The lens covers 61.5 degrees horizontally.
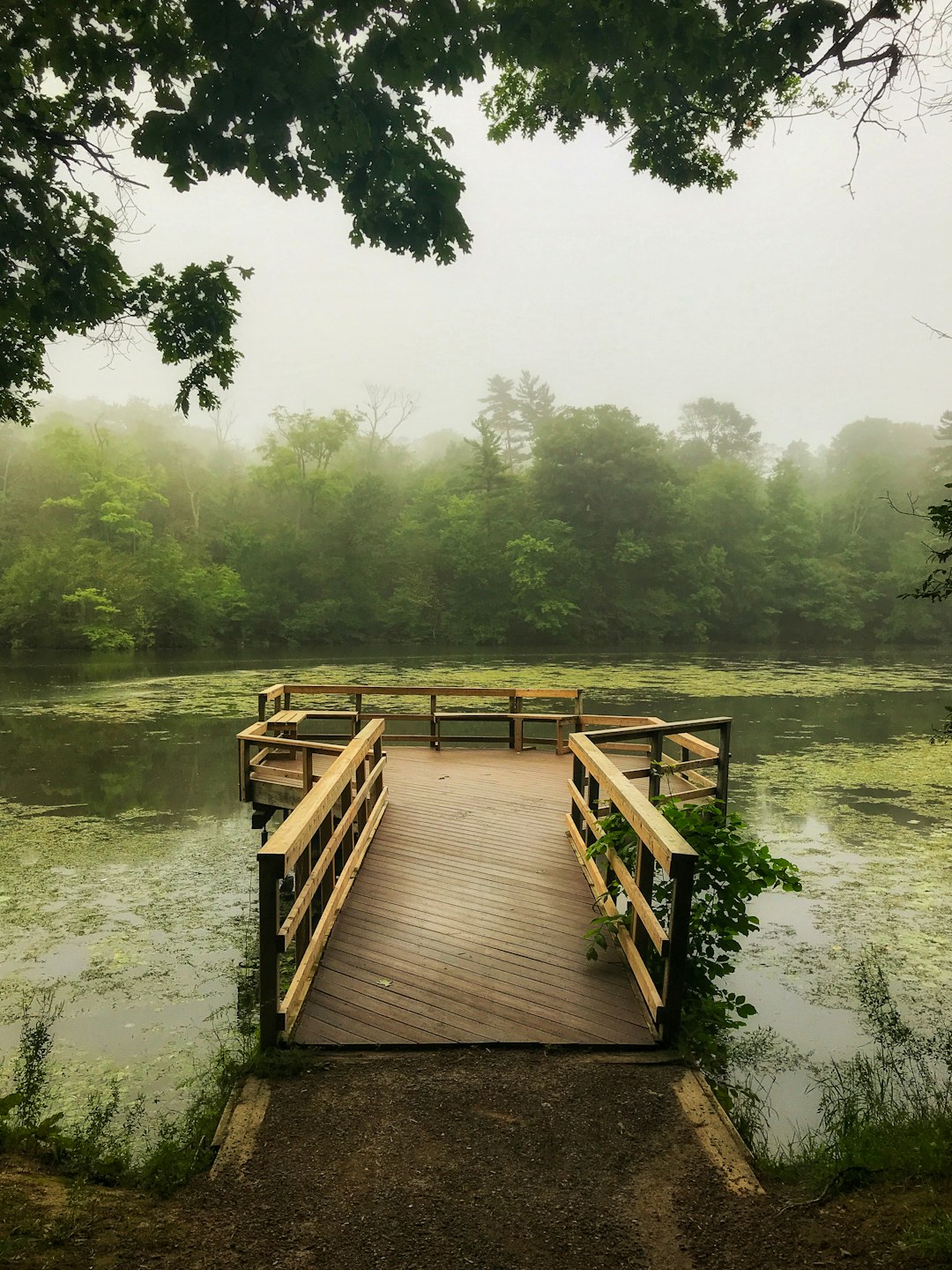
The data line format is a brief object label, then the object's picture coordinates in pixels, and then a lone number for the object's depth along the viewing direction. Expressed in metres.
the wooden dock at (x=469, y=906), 3.65
